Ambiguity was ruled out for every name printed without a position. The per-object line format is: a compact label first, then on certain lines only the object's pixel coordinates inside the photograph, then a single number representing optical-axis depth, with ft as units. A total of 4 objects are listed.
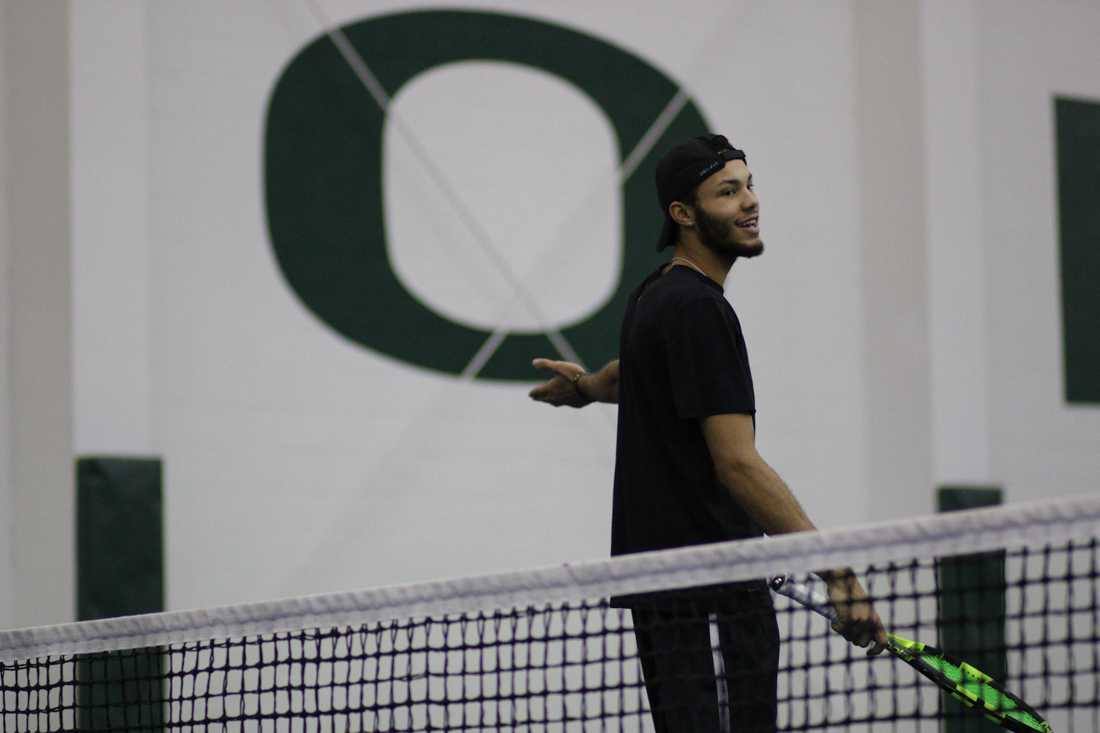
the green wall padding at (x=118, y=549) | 41.98
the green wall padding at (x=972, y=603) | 55.26
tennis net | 18.69
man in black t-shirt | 19.57
